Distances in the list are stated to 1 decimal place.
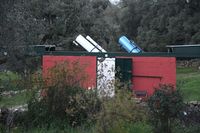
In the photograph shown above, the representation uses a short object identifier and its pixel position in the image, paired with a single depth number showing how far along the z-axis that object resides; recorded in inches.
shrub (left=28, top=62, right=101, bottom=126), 470.9
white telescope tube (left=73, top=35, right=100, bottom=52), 969.6
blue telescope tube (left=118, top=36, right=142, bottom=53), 1012.5
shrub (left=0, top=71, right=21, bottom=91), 816.5
